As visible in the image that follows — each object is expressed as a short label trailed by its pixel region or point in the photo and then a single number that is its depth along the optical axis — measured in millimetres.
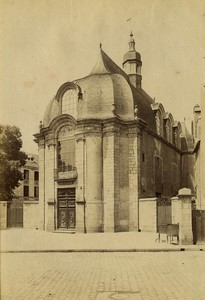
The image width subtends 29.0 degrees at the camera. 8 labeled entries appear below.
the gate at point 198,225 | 16788
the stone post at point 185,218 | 16734
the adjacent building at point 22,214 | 28625
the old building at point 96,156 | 24234
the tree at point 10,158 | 34781
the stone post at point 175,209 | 22547
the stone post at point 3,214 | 28875
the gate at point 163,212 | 23719
